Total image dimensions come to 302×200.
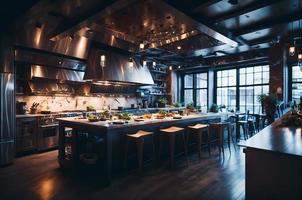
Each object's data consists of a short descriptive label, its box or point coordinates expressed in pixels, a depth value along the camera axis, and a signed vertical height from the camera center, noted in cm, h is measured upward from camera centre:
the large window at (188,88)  1020 +49
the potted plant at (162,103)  919 -25
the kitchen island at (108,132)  336 -66
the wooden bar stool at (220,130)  487 -79
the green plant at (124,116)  426 -40
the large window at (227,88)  858 +41
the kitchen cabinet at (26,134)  497 -92
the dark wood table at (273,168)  212 -79
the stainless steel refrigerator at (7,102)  432 -9
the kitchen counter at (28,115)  498 -45
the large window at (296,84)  670 +45
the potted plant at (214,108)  649 -34
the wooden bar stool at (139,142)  368 -82
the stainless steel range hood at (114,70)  571 +85
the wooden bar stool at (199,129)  466 -75
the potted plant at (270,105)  571 -22
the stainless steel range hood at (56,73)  549 +72
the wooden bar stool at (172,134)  413 -75
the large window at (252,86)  772 +47
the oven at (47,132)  532 -94
